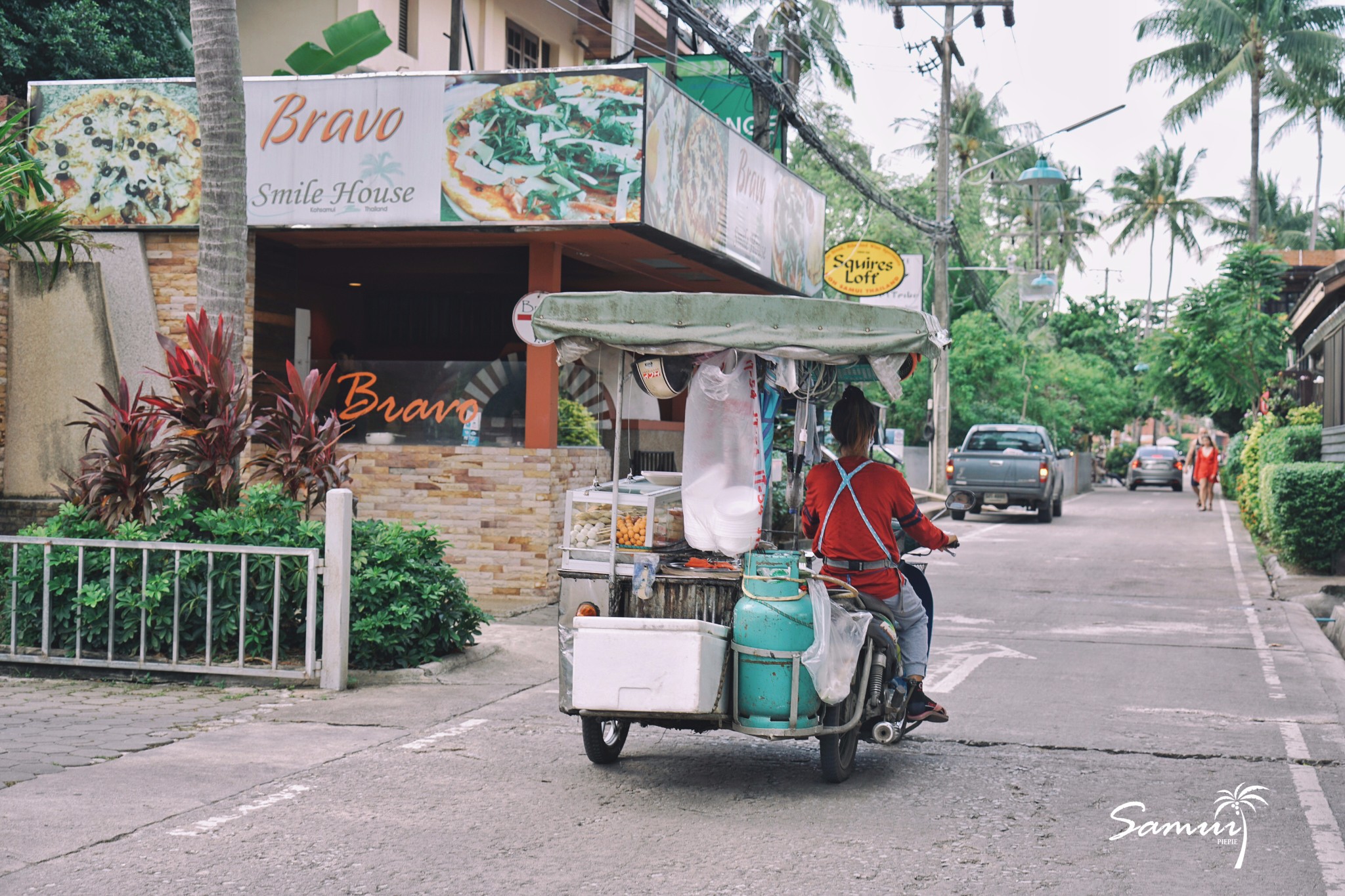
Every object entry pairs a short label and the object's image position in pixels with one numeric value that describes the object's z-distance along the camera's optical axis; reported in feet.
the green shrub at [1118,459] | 189.16
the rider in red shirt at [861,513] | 21.67
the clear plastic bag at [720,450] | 21.09
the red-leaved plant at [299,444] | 30.55
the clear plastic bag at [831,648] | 19.75
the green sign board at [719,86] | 60.39
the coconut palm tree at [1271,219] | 195.31
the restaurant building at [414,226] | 41.14
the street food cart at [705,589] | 19.39
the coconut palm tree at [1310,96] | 135.44
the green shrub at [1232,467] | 111.86
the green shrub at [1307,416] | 76.18
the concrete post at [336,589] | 27.63
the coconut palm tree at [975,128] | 159.22
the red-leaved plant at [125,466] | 29.55
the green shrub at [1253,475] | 75.00
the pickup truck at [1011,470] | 87.15
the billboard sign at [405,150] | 40.73
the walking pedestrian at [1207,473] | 102.01
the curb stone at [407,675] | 28.96
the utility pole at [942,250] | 95.40
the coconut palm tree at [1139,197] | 210.18
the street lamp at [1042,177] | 79.15
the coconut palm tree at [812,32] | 71.92
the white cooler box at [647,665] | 19.13
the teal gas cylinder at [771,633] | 19.77
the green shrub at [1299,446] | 66.85
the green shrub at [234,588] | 28.43
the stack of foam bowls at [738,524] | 20.80
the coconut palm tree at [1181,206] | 202.90
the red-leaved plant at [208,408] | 29.37
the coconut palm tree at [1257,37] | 133.80
